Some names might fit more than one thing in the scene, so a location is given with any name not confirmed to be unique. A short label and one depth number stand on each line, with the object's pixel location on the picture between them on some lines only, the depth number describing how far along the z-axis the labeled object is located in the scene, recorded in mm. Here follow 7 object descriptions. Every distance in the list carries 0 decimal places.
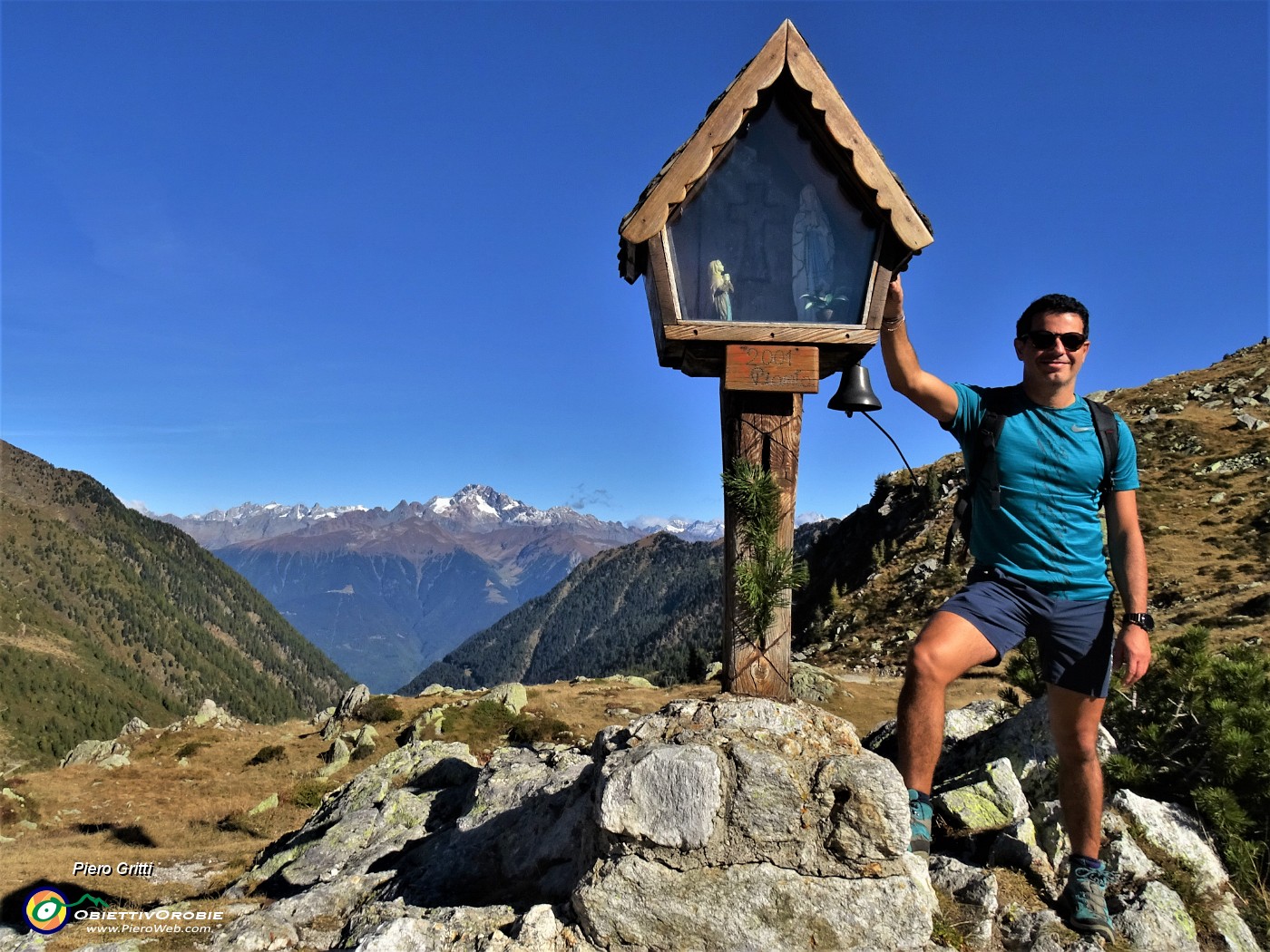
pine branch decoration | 4934
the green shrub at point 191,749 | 28203
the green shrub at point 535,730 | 21062
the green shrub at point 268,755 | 25641
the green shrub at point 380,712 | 27203
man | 4402
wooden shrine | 4809
